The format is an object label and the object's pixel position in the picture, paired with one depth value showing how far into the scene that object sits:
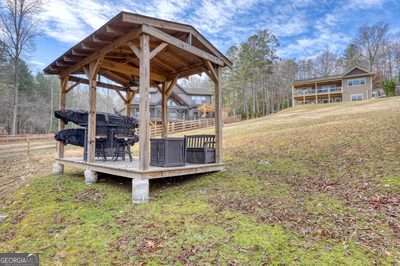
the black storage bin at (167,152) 5.69
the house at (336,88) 29.47
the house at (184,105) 30.17
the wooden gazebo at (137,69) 4.89
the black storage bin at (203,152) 6.77
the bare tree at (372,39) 34.22
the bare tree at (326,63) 40.44
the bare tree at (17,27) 18.95
